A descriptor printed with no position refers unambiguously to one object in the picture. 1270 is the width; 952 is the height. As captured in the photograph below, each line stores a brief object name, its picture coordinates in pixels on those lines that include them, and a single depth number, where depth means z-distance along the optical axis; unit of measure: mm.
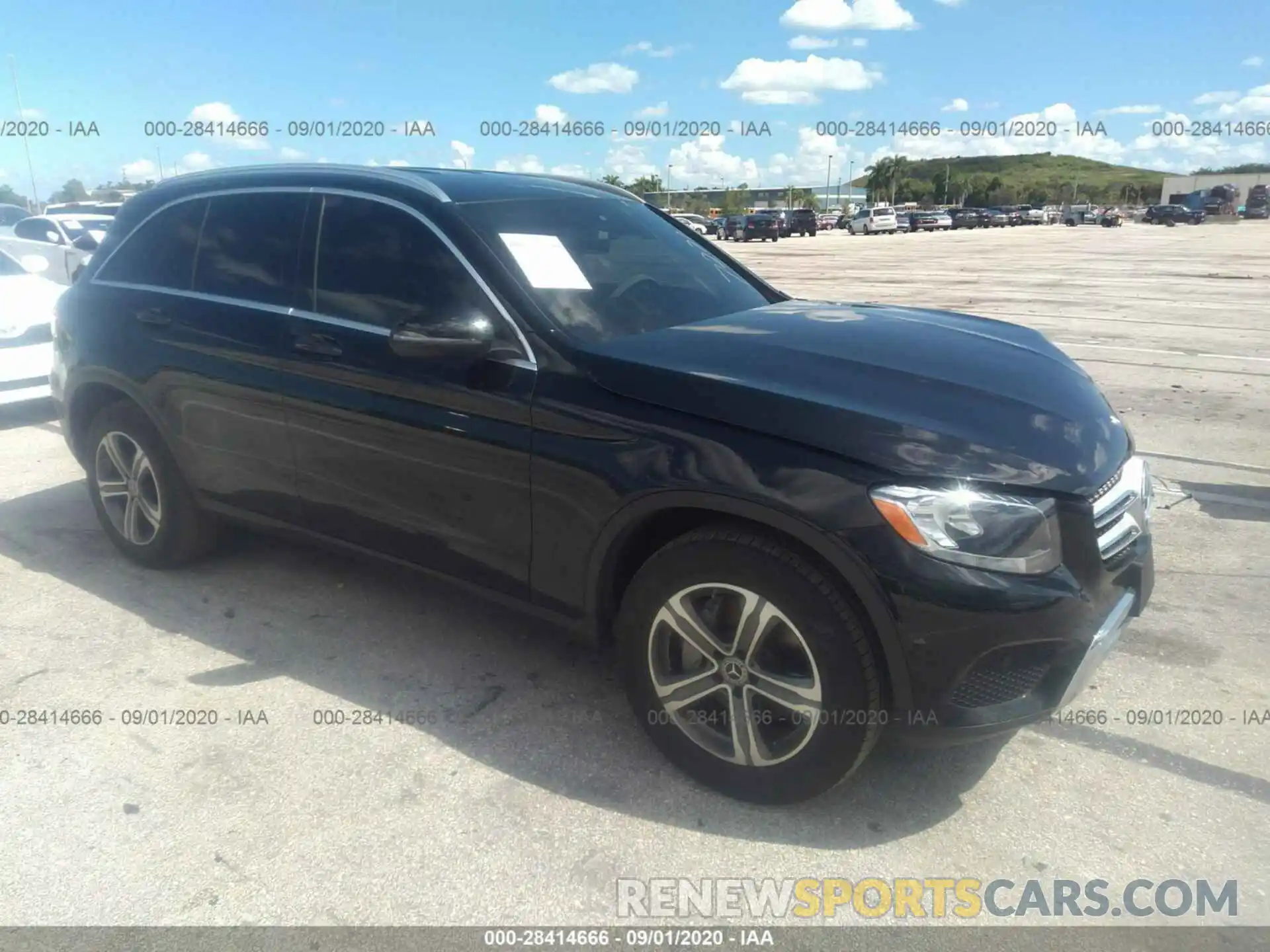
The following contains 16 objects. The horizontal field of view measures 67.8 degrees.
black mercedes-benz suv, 2436
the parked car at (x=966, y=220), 71750
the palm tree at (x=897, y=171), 144875
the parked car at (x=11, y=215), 16766
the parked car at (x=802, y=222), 53688
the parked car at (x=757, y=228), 45969
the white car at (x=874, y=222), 60969
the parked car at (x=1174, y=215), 69125
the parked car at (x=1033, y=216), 79875
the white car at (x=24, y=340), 7250
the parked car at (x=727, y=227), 47969
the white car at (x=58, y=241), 10055
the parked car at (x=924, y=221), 65688
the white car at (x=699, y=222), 50716
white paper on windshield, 3211
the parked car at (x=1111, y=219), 66688
